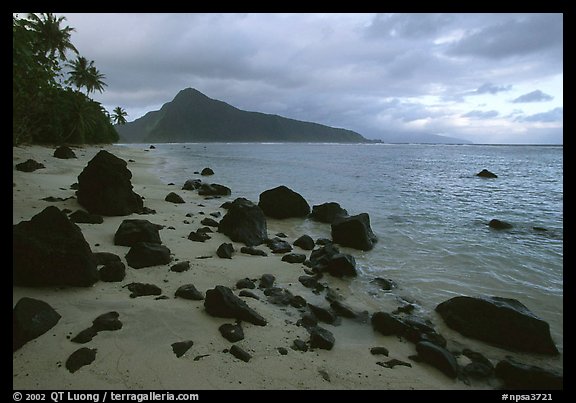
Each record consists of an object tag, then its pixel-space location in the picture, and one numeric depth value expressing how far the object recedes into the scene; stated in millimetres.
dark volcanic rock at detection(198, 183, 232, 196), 19019
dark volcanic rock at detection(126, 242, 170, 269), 7082
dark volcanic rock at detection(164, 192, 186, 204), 15094
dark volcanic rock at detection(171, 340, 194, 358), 4456
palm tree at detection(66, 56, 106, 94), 52781
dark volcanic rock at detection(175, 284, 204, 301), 5941
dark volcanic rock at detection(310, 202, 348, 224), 13930
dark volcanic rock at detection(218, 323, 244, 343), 4878
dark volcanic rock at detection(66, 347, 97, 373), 3961
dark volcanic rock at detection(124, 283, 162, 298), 5909
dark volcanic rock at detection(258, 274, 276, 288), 7080
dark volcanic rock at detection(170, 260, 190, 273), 7133
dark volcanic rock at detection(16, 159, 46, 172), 17367
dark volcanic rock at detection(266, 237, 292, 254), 9555
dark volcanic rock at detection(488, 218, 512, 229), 14219
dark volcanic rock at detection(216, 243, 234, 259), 8422
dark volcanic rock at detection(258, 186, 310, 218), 14539
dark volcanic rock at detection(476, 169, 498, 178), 38306
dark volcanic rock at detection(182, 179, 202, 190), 20492
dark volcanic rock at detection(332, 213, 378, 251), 10602
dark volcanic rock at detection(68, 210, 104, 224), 9562
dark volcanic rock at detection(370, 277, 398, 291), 7785
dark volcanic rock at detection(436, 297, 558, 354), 5680
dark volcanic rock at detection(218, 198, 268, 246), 10109
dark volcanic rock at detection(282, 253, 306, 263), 8758
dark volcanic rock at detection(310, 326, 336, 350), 5047
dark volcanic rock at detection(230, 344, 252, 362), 4486
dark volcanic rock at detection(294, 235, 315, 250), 10164
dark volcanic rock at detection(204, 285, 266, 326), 5426
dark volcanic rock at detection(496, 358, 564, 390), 4614
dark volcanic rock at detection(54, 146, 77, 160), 27453
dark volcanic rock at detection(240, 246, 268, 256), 9031
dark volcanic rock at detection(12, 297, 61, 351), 4215
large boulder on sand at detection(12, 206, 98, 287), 5543
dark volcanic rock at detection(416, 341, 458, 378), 4832
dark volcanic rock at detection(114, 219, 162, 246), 8102
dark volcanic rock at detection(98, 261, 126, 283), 6227
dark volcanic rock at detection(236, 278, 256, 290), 6872
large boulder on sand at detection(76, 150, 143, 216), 10953
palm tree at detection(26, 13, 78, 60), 38656
